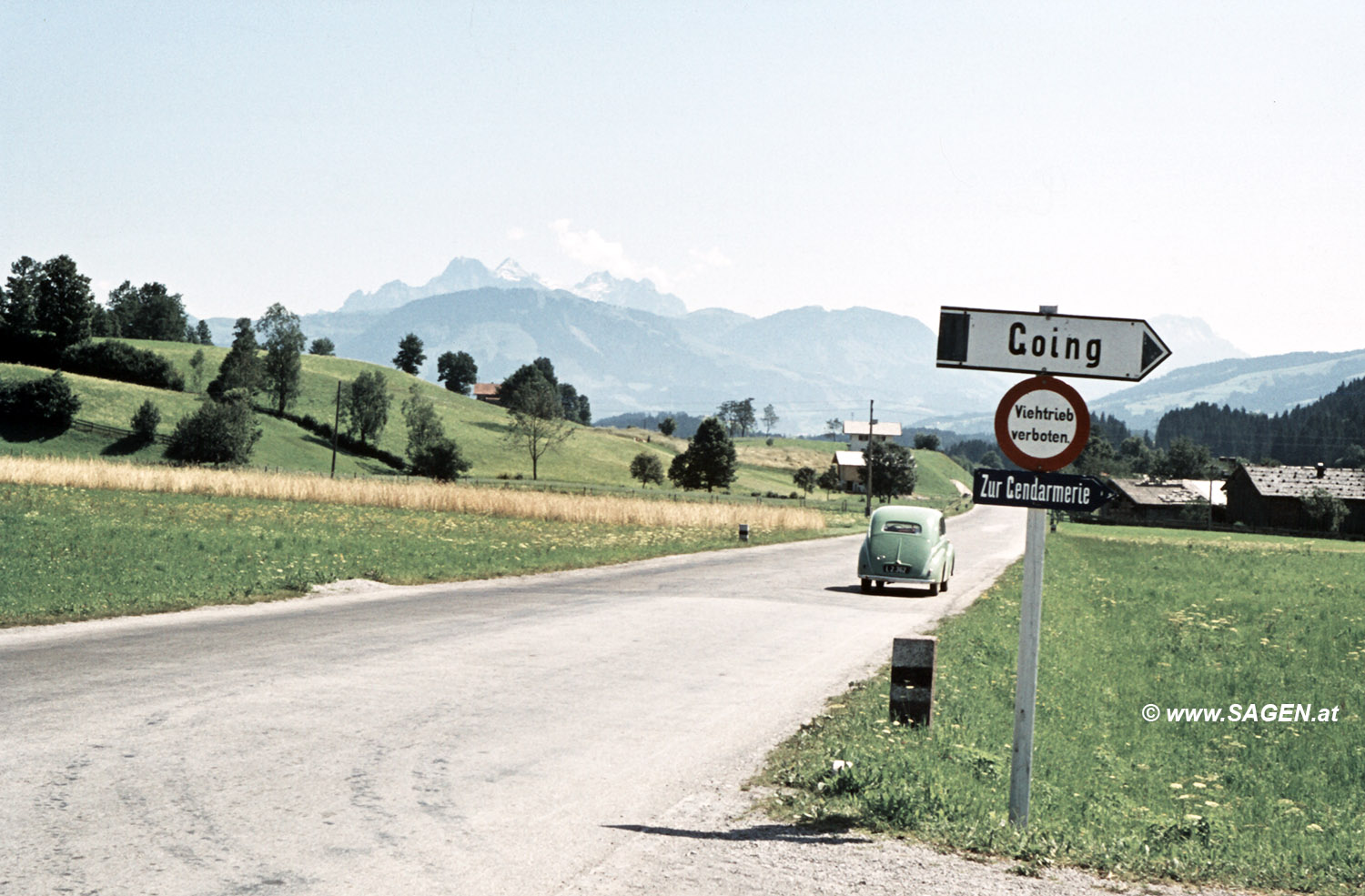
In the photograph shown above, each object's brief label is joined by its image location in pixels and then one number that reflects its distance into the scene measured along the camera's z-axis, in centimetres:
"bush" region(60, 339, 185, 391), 11238
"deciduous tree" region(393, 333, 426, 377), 18975
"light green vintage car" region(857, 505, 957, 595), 2327
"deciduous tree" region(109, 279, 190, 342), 16775
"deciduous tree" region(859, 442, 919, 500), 12488
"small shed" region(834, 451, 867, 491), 16750
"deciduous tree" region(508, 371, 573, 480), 11506
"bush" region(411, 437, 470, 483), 9406
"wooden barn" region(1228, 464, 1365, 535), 10094
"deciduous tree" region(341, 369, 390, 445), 11144
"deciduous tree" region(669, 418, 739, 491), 9712
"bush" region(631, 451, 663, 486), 11581
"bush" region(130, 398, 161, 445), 9294
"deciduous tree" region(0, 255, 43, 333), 11312
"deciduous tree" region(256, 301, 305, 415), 11794
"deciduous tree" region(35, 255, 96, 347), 11425
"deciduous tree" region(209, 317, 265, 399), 11388
